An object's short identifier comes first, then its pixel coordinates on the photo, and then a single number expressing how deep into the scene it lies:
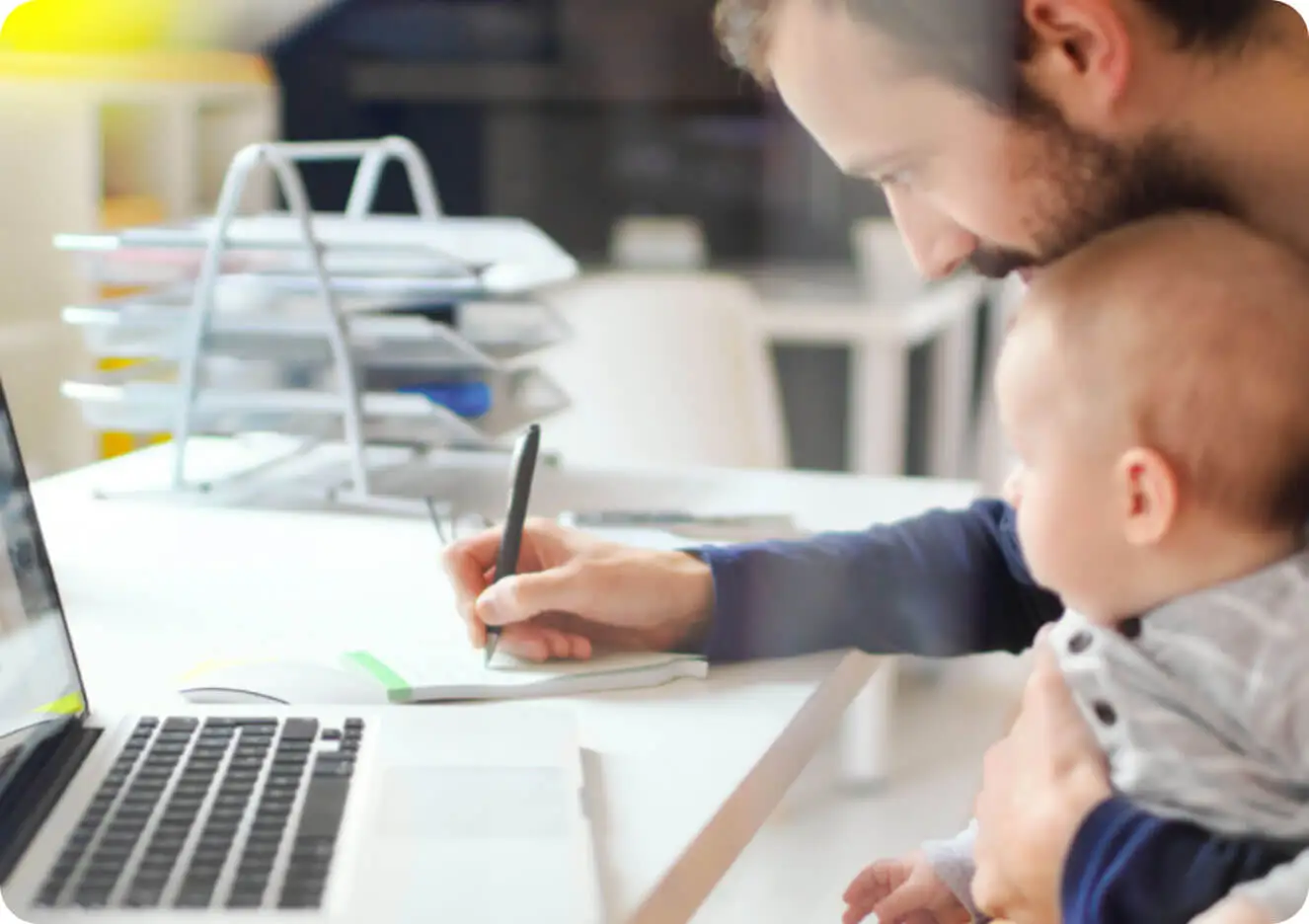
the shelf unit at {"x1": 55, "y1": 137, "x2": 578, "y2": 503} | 0.93
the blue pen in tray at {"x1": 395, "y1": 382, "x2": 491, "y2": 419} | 0.96
